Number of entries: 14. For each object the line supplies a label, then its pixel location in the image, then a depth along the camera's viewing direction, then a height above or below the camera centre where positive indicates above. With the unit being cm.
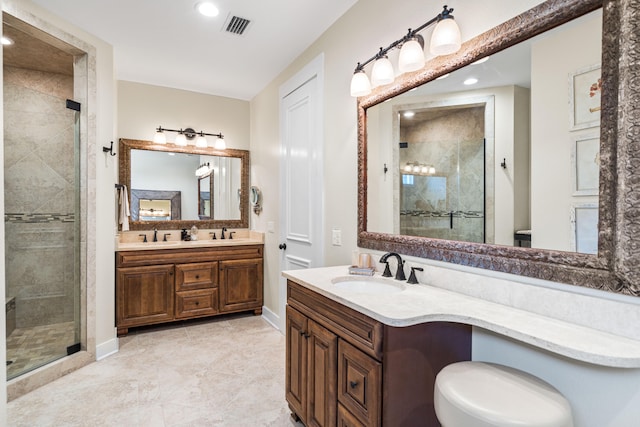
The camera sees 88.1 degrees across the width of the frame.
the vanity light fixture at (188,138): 381 +89
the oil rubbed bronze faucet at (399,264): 181 -29
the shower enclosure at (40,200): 288 +12
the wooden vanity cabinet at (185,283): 327 -76
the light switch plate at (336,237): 249 -19
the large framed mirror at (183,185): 376 +33
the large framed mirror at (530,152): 103 +25
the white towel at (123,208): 342 +4
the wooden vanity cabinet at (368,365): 127 -65
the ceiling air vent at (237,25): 251 +147
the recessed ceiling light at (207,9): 232 +146
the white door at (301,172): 278 +37
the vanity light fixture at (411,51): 150 +81
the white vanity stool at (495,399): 93 -57
